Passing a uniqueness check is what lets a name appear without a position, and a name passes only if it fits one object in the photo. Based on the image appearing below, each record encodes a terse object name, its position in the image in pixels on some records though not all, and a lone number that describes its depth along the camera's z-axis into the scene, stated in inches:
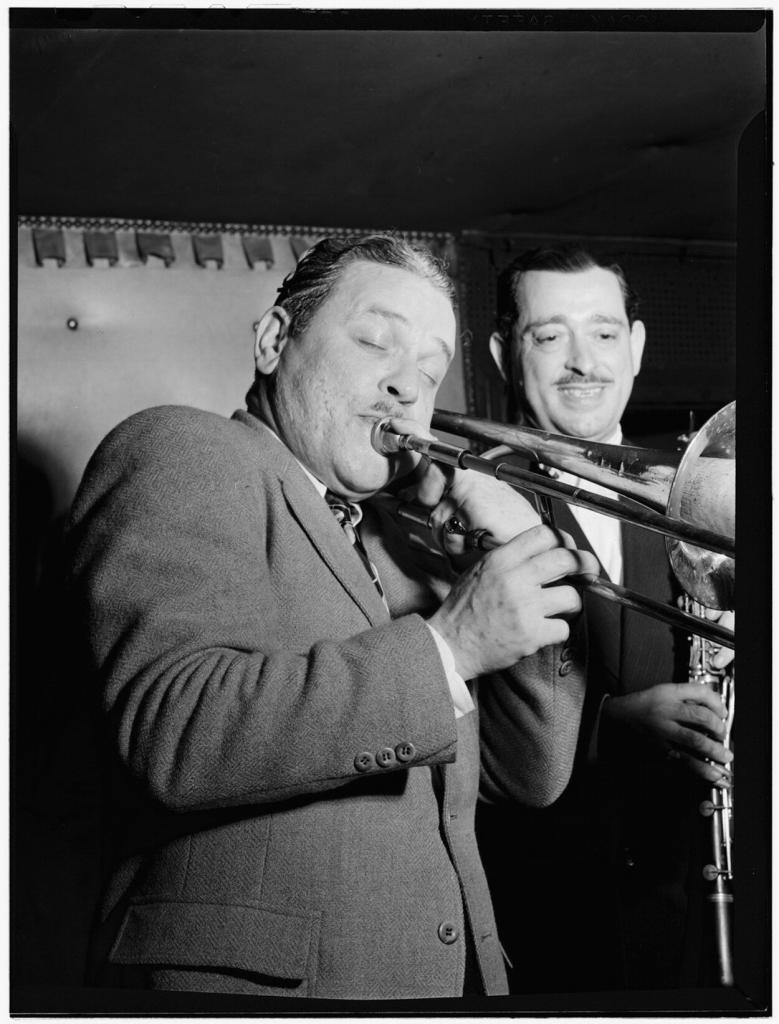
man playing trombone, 44.3
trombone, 53.4
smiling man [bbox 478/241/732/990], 62.2
